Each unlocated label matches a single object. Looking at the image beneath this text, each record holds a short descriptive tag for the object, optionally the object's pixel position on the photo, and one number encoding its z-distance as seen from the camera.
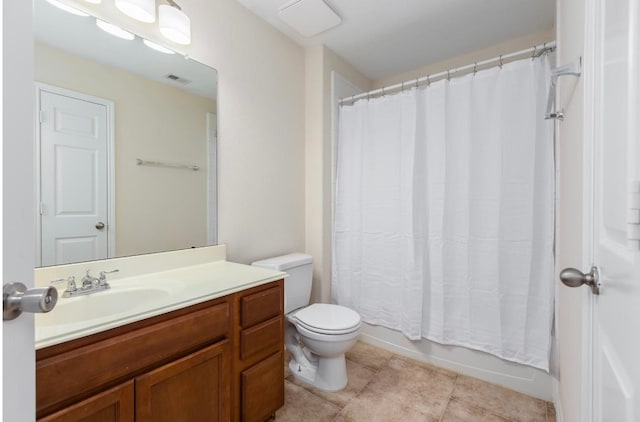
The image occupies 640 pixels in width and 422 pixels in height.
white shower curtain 1.68
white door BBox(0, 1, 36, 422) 0.46
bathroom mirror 1.19
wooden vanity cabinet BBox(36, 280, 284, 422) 0.82
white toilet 1.70
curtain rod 1.62
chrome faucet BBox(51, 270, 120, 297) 1.13
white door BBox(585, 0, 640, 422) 0.45
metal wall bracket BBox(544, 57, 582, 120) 0.89
